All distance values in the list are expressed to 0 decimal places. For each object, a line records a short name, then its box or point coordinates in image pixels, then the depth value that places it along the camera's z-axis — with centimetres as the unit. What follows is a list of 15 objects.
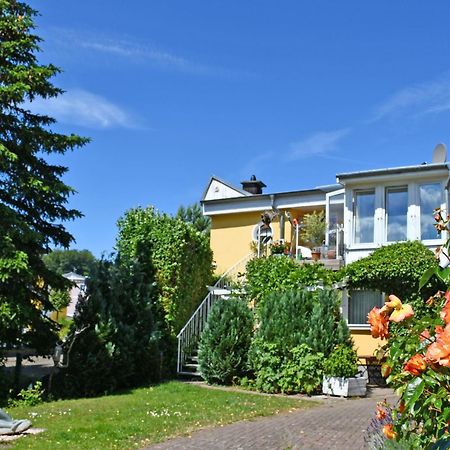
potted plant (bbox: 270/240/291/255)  2033
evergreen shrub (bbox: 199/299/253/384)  1485
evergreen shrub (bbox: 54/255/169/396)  1310
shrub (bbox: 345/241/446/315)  1602
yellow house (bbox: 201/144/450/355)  1756
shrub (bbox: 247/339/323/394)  1362
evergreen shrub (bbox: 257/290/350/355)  1401
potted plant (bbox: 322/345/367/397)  1337
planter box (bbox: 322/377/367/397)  1332
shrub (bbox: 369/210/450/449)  267
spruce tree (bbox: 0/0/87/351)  1177
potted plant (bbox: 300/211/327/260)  2108
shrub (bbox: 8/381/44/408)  1139
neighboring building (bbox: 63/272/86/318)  3800
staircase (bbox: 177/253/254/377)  1609
